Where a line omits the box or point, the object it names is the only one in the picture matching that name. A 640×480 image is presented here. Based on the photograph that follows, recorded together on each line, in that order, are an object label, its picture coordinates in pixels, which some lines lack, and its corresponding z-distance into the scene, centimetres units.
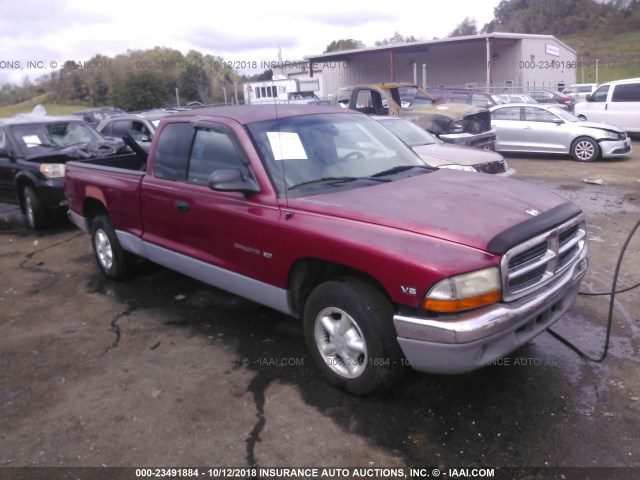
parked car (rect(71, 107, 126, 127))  2430
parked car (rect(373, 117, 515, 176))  834
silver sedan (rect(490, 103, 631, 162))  1368
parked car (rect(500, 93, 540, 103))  2255
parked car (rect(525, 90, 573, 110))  2540
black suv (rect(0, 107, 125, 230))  876
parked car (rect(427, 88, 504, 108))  1988
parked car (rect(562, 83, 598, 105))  3100
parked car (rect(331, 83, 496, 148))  1122
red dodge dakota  310
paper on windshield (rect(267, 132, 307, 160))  415
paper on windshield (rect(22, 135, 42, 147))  935
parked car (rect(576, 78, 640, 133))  1683
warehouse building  3753
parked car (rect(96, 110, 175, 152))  1138
